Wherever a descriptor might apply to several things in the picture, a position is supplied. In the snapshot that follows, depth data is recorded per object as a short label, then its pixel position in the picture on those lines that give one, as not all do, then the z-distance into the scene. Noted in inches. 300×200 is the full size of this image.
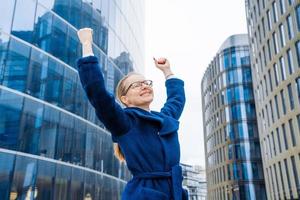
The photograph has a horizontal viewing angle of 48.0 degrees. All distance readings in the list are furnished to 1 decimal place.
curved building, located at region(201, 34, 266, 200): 2065.7
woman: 74.6
